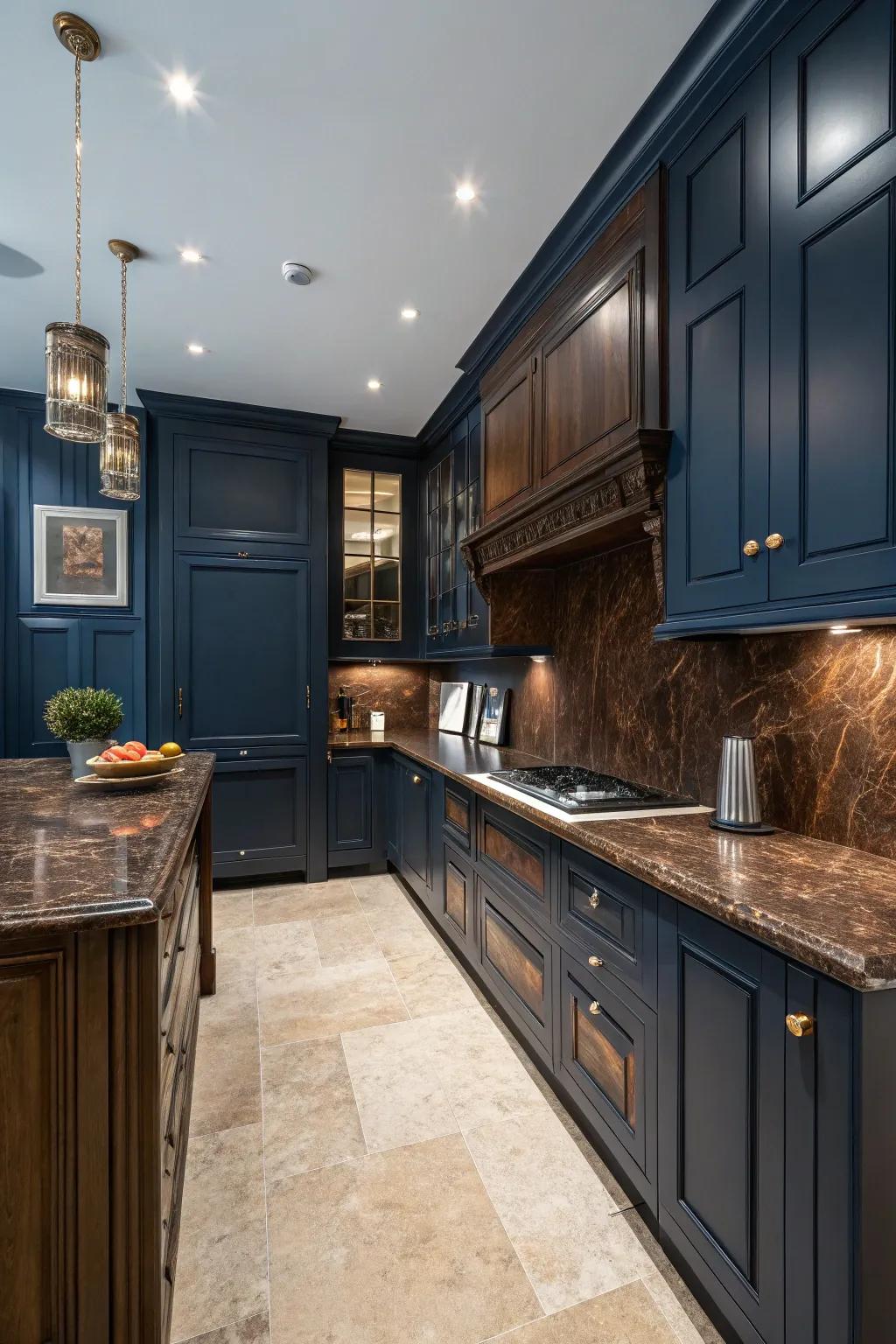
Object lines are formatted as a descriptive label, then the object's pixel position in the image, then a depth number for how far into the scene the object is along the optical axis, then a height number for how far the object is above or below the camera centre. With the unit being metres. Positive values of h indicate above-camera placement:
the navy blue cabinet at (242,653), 4.00 +0.08
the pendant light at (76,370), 1.67 +0.77
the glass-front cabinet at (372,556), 4.51 +0.77
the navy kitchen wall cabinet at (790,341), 1.21 +0.70
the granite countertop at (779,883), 1.03 -0.43
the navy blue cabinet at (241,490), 3.99 +1.09
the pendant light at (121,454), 2.45 +0.79
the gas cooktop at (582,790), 2.00 -0.42
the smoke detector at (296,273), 2.60 +1.57
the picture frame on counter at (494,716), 3.71 -0.28
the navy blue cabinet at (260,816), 4.03 -0.94
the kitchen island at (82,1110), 1.02 -0.70
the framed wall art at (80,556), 3.88 +0.65
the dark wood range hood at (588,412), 1.85 +0.87
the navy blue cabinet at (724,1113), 1.15 -0.86
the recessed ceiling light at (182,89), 1.78 +1.58
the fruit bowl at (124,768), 2.04 -0.32
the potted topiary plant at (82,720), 2.23 -0.19
